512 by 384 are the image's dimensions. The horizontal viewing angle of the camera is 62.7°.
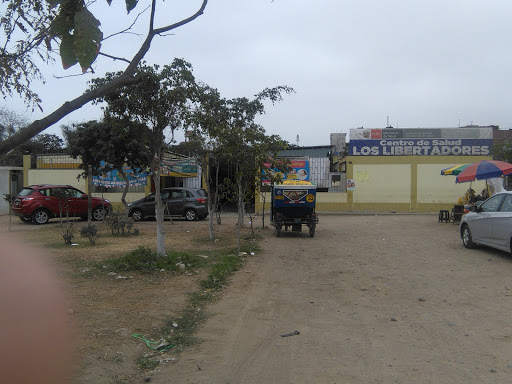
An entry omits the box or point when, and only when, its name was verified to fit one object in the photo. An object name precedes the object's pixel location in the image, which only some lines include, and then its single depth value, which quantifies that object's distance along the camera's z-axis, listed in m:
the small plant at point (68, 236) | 11.16
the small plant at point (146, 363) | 3.99
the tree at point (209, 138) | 11.03
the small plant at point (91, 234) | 11.16
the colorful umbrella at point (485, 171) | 15.16
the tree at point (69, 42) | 2.79
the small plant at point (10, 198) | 14.85
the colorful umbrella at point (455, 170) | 17.45
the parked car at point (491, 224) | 9.12
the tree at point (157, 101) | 8.35
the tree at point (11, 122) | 26.06
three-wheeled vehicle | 13.16
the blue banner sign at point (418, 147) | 24.03
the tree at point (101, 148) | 15.83
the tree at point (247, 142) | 11.10
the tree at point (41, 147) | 34.16
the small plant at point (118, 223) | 13.10
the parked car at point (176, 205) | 19.11
